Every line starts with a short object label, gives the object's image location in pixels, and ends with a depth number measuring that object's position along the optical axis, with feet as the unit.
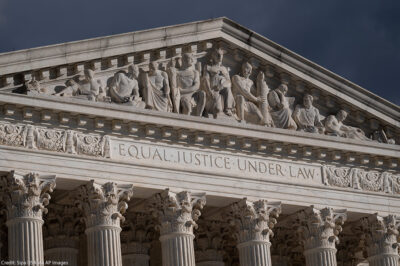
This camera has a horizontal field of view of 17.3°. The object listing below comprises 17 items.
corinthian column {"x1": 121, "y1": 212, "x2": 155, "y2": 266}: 166.50
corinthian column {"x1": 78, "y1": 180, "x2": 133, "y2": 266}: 149.69
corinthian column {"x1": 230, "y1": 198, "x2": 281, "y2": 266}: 161.17
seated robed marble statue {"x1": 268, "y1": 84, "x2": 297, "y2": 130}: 169.17
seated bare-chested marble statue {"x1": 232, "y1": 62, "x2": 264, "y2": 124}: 166.20
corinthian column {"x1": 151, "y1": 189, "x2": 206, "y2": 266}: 155.33
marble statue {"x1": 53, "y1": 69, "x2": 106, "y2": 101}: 152.97
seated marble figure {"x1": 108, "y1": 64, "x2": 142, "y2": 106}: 156.15
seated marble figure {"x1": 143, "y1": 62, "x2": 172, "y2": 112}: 158.61
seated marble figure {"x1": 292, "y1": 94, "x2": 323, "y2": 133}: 171.22
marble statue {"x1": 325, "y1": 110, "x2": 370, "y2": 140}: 173.47
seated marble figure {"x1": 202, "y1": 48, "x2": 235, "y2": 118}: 163.94
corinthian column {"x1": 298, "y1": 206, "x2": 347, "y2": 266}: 166.71
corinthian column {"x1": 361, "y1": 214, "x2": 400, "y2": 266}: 172.24
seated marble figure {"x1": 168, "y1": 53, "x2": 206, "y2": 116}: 161.27
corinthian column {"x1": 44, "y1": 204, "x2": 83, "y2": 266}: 159.84
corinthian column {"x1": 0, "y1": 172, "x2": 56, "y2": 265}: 143.95
